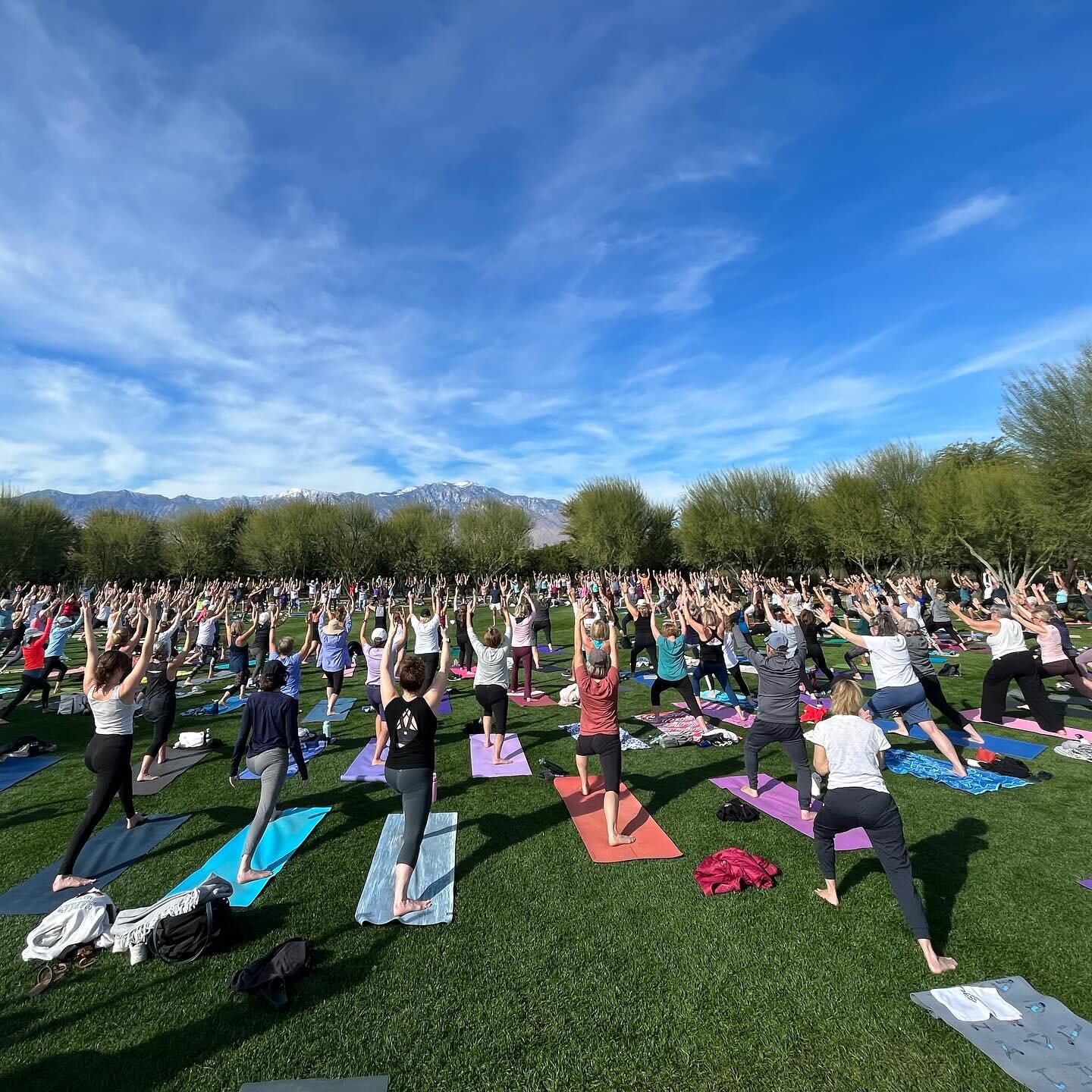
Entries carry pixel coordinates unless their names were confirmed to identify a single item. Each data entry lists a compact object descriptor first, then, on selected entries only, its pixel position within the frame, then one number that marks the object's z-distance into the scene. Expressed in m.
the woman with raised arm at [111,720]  5.71
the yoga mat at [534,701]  13.04
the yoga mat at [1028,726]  9.38
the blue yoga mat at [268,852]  5.44
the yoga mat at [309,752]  8.55
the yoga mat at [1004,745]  8.76
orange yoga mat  6.05
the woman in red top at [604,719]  6.08
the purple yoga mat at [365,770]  8.40
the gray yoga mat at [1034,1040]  3.31
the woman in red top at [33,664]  11.89
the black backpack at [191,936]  4.43
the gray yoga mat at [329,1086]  3.32
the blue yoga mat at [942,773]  7.50
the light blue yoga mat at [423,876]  5.01
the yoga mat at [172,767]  8.15
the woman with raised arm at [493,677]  8.52
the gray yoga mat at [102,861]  5.29
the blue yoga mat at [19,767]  8.62
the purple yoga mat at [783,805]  6.24
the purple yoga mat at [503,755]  8.52
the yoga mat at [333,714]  11.91
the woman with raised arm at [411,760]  4.95
